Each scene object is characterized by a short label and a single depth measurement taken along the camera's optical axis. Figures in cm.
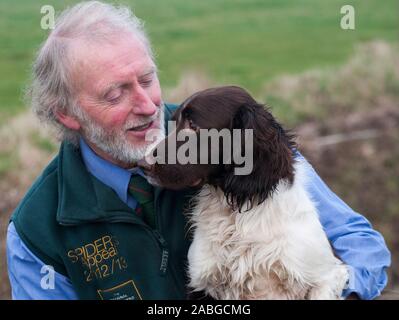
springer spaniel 349
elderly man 361
